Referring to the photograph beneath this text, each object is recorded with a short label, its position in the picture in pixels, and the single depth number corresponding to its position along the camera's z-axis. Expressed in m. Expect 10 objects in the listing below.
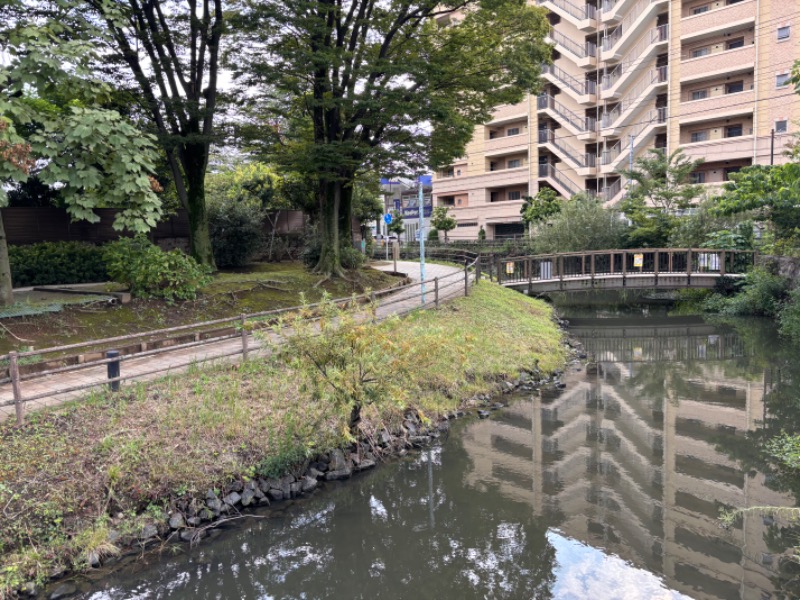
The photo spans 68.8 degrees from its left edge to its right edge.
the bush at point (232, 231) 20.62
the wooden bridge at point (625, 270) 23.53
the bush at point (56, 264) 15.40
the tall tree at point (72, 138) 8.93
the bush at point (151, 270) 13.02
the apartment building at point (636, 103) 31.56
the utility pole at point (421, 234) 14.85
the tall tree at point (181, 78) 15.16
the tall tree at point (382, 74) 14.91
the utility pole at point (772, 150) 29.26
